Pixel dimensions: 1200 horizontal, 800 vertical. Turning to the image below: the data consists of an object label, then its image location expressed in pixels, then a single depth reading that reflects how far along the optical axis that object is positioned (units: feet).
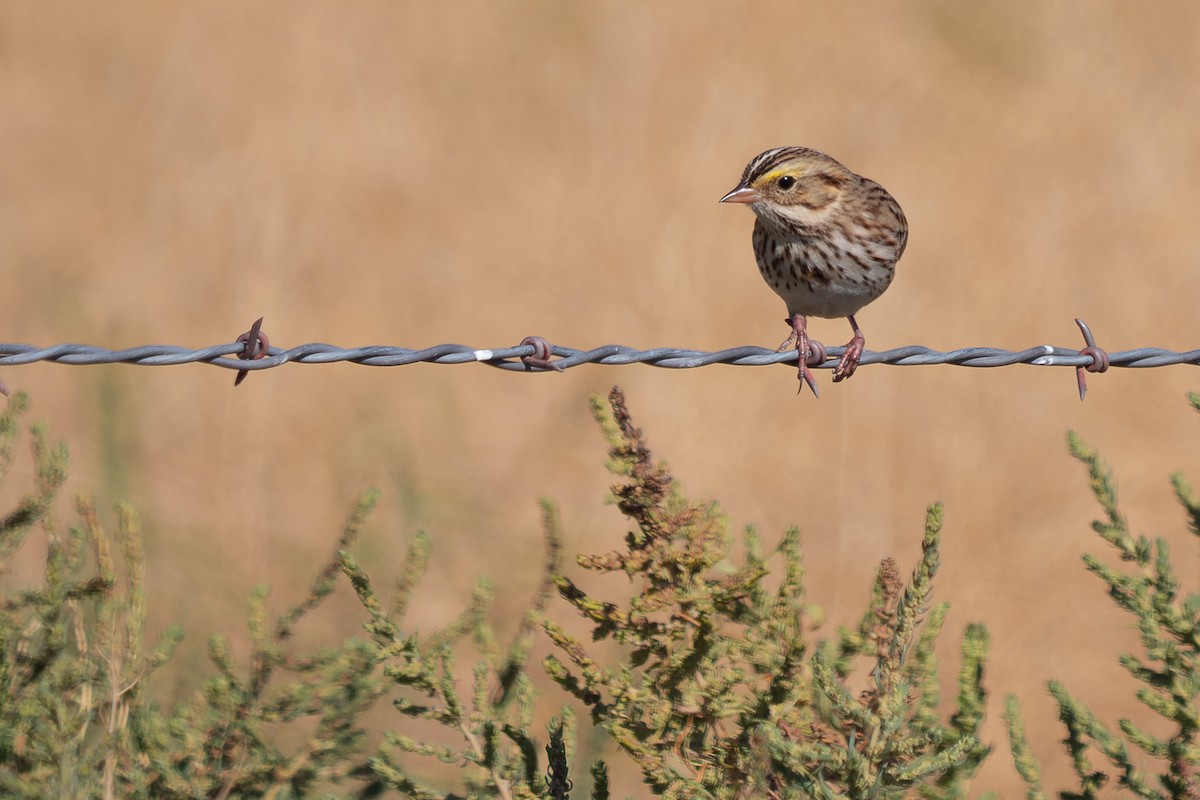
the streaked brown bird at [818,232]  32.19
